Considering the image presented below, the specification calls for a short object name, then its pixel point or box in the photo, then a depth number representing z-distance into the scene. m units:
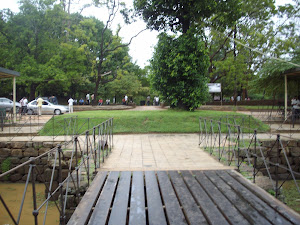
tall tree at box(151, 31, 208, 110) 16.28
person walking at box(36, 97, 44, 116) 19.76
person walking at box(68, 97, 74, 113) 21.22
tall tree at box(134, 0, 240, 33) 15.88
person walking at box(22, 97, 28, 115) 21.46
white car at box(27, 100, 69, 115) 22.02
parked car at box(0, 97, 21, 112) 24.98
